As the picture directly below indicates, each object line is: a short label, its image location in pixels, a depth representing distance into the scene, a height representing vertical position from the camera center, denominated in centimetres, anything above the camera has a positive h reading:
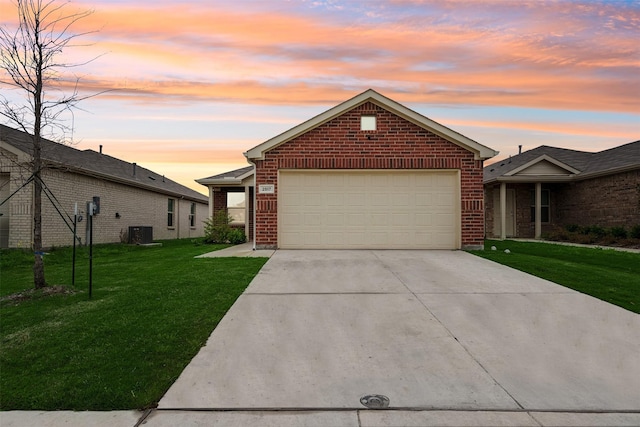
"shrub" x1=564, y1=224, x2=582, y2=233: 1822 -48
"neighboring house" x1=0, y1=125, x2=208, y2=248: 1324 +100
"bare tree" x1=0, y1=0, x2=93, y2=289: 681 +245
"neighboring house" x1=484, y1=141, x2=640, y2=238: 1639 +134
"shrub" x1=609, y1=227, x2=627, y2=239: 1574 -59
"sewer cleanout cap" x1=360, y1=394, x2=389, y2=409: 328 -163
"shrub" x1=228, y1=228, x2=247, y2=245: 1691 -83
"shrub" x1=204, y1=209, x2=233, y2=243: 1747 -44
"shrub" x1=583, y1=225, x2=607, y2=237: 1679 -56
